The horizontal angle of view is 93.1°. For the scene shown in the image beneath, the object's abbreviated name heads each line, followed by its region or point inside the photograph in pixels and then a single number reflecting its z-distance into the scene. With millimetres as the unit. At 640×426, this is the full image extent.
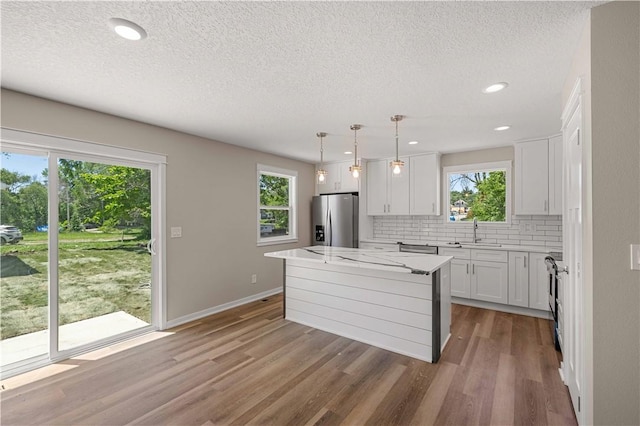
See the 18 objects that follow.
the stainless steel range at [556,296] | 2620
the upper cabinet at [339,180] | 5522
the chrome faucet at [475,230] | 4672
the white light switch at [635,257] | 1432
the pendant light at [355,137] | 3219
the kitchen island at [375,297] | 2762
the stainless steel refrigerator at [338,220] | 5277
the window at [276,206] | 4949
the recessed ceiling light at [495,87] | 2346
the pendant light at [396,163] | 3000
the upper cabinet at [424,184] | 4809
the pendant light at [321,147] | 3480
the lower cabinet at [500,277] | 3836
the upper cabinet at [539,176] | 3904
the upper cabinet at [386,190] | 5113
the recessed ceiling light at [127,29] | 1593
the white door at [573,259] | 1763
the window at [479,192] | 4508
